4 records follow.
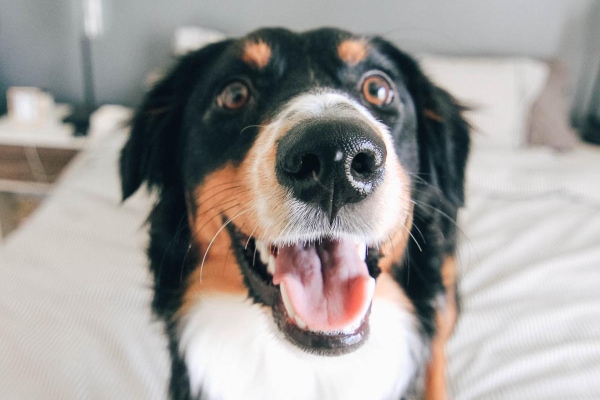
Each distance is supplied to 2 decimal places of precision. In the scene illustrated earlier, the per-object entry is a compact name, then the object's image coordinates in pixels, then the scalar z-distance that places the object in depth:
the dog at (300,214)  0.26
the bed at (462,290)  0.33
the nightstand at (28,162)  0.74
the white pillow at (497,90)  0.74
